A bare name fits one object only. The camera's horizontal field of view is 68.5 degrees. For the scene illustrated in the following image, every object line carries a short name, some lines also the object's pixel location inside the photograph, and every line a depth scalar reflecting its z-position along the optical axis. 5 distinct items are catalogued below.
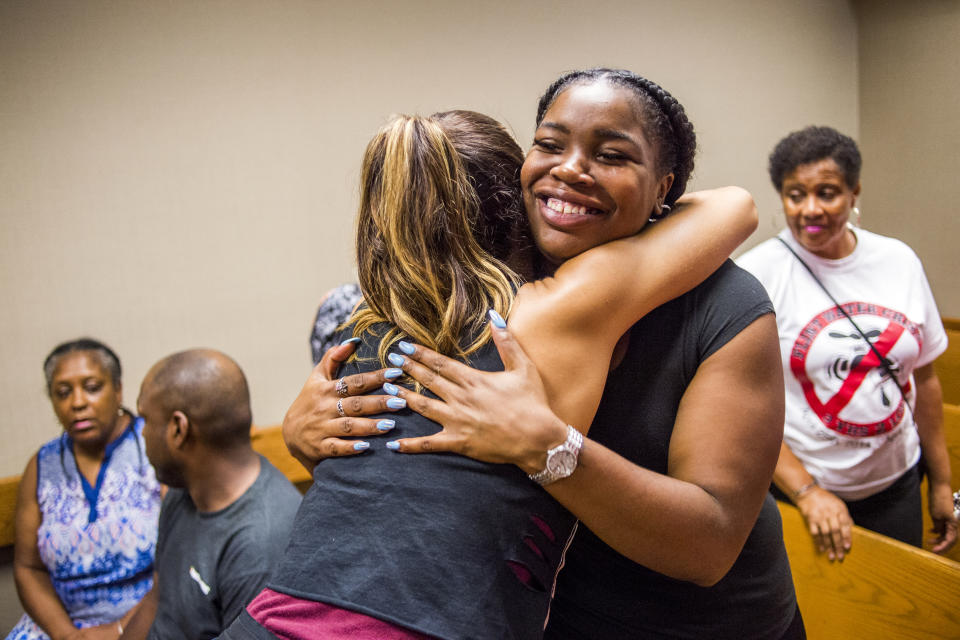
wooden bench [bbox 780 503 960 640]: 1.66
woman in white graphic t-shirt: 2.19
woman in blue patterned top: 2.51
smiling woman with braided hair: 1.00
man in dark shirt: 1.80
